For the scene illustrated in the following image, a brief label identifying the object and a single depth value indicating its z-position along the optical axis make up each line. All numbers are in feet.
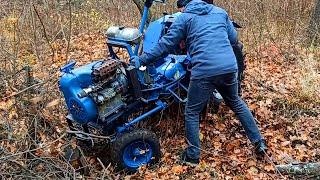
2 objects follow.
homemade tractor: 11.70
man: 12.11
